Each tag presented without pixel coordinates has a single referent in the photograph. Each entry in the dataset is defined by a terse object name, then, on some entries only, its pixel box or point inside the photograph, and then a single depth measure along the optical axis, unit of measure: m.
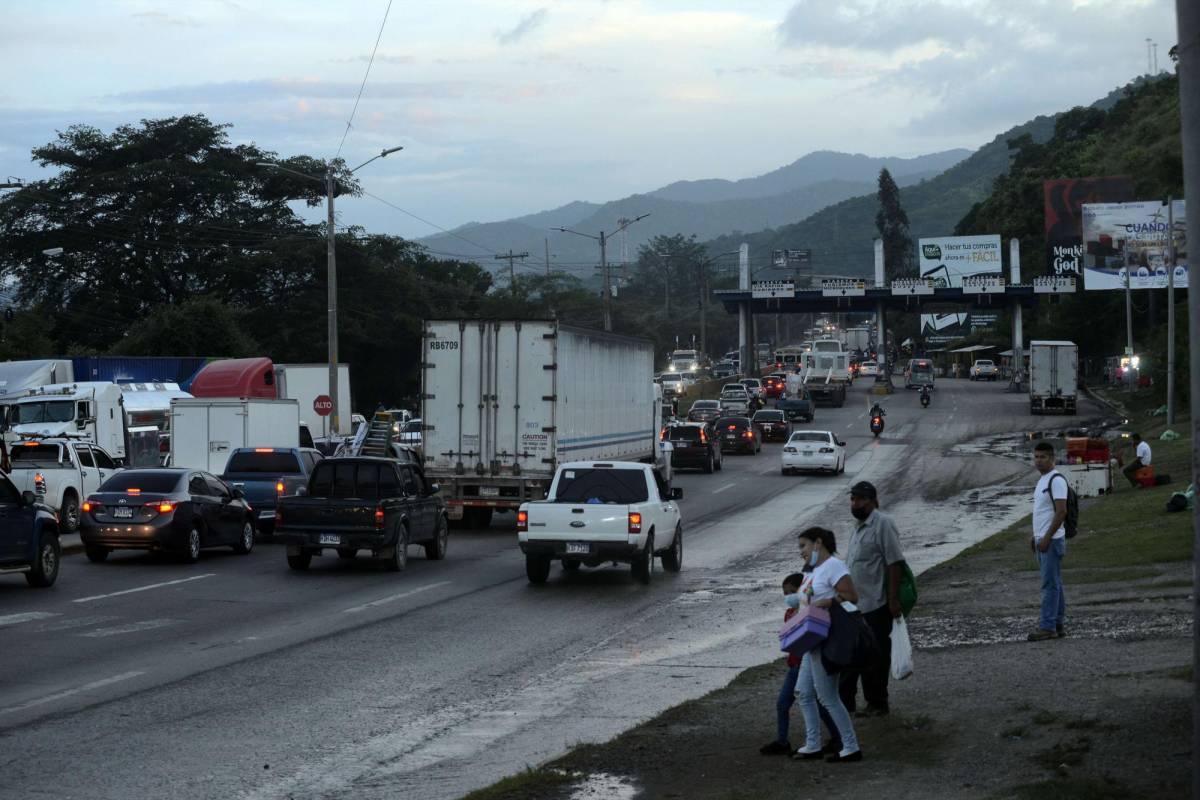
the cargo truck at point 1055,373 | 74.44
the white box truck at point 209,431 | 35.41
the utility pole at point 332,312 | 43.16
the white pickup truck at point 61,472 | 29.58
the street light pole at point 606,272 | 68.31
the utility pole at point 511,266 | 109.07
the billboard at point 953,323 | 153.50
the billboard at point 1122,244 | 89.56
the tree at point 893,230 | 186.25
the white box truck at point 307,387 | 47.91
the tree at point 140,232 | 80.25
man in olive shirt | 10.55
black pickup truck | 22.69
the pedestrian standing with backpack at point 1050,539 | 13.77
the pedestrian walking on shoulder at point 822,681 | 9.40
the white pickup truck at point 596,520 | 20.69
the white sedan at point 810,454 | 48.50
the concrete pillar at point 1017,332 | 98.81
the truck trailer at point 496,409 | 29.44
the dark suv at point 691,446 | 50.41
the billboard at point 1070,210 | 99.88
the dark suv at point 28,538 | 19.42
